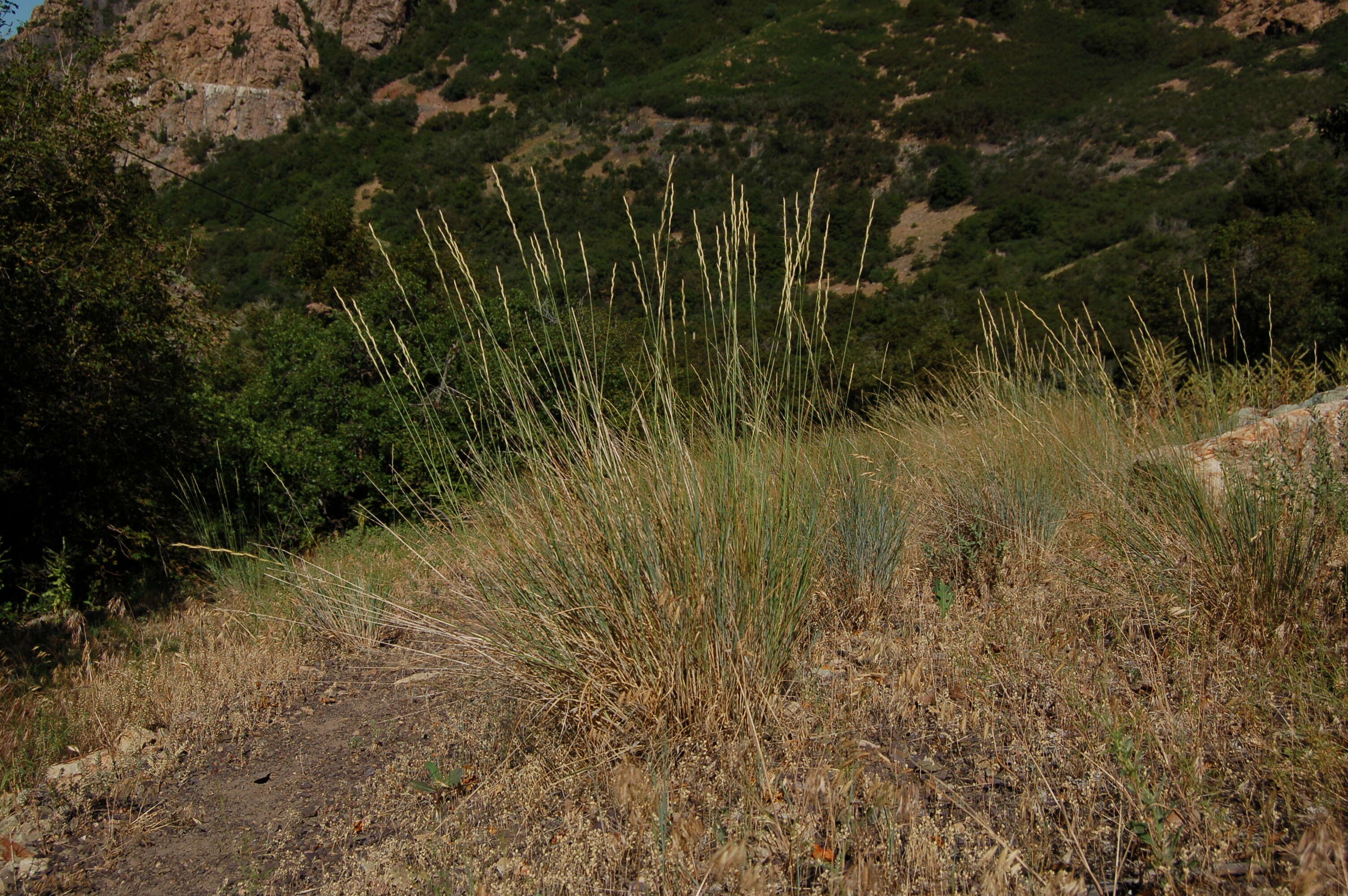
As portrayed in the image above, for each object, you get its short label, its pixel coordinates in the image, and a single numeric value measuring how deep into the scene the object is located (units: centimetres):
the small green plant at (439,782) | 223
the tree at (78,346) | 554
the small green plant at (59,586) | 548
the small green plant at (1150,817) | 148
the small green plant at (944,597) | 306
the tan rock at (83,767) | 274
